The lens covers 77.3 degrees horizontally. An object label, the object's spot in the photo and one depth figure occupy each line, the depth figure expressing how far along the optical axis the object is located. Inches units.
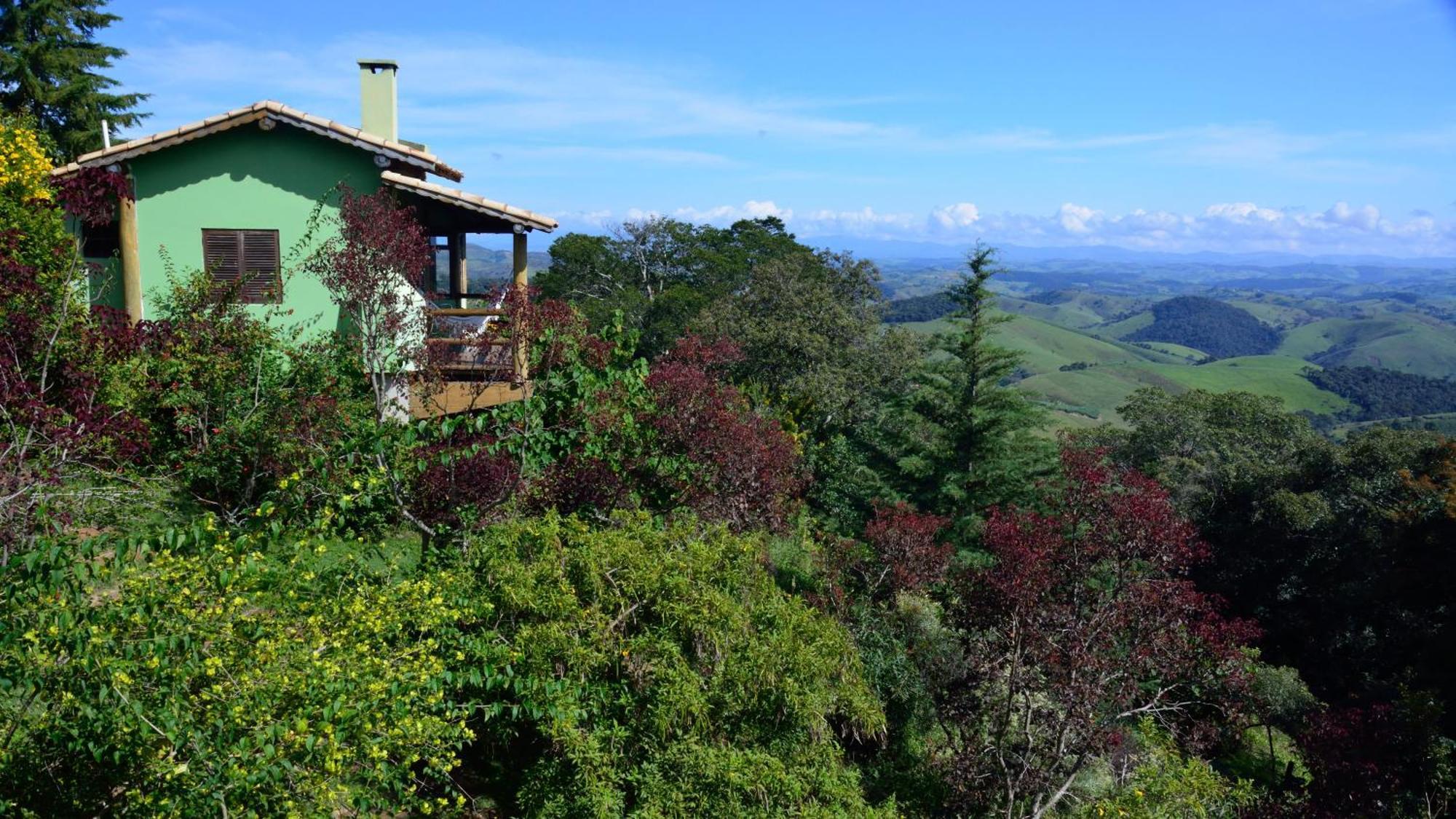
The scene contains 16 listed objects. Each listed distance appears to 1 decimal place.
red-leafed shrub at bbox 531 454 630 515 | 417.7
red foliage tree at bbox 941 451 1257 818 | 377.4
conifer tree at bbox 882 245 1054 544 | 1051.9
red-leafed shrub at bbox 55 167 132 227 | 545.3
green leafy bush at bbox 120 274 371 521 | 450.6
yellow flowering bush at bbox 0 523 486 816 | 199.3
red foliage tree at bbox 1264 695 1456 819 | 455.5
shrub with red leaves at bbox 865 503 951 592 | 583.5
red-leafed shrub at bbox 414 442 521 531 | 387.2
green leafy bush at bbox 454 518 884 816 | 280.2
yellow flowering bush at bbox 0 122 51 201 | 526.9
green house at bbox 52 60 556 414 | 569.3
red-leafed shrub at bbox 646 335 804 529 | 450.0
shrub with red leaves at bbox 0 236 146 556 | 379.2
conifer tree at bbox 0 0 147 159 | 1057.5
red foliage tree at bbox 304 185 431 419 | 422.3
